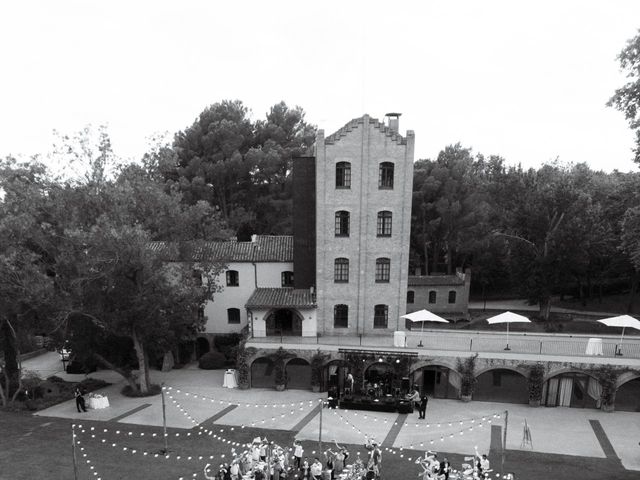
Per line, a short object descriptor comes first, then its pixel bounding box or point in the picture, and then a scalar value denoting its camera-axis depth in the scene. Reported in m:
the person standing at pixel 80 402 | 27.92
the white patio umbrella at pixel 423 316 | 30.41
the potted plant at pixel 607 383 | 27.00
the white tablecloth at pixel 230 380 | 31.67
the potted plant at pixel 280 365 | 30.48
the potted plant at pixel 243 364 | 30.78
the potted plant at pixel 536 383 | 27.81
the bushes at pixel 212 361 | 35.91
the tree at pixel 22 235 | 25.31
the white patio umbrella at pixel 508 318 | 29.45
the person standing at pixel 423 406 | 25.95
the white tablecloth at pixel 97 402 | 28.40
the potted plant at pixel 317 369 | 30.11
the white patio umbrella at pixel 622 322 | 27.75
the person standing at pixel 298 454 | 20.06
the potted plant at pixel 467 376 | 28.45
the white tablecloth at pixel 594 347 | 28.44
